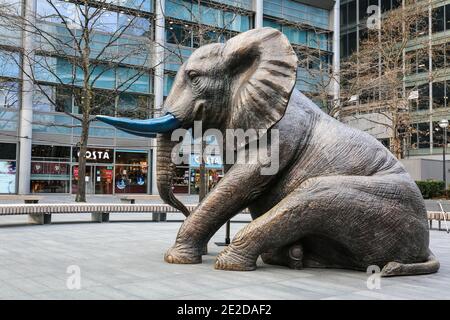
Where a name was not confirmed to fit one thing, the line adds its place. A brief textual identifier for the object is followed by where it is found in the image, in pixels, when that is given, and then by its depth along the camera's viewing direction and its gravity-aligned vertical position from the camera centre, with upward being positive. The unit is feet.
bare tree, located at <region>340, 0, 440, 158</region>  74.90 +17.82
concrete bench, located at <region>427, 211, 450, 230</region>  42.91 -2.72
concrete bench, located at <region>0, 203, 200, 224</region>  38.24 -2.54
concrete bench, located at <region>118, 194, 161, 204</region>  66.18 -2.42
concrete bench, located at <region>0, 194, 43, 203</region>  56.29 -2.20
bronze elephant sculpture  17.93 +0.03
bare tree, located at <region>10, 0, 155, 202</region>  79.10 +21.42
